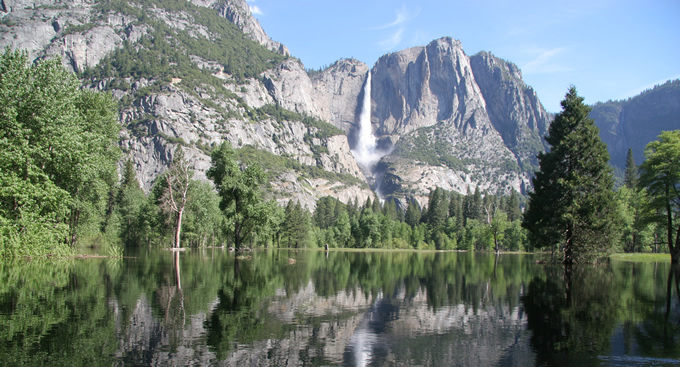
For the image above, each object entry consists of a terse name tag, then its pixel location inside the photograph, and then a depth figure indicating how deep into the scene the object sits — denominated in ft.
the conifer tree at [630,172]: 330.34
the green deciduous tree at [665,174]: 142.00
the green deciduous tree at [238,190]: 160.04
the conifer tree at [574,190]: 124.98
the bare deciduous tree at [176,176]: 181.27
